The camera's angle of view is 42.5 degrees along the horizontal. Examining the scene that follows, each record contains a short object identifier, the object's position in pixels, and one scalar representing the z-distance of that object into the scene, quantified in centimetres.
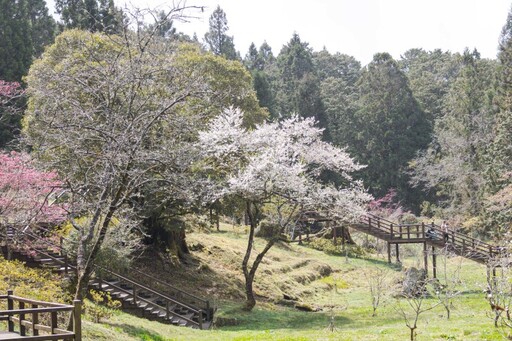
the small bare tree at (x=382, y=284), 2475
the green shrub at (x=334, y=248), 4159
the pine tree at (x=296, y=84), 6506
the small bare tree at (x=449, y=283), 2090
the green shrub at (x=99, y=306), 1828
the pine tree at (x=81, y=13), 4956
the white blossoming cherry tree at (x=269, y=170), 2548
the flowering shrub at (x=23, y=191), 2120
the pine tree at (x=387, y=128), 6128
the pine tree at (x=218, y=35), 8888
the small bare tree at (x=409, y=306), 2216
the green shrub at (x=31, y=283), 1784
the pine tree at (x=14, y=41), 4647
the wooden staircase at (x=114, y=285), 2180
